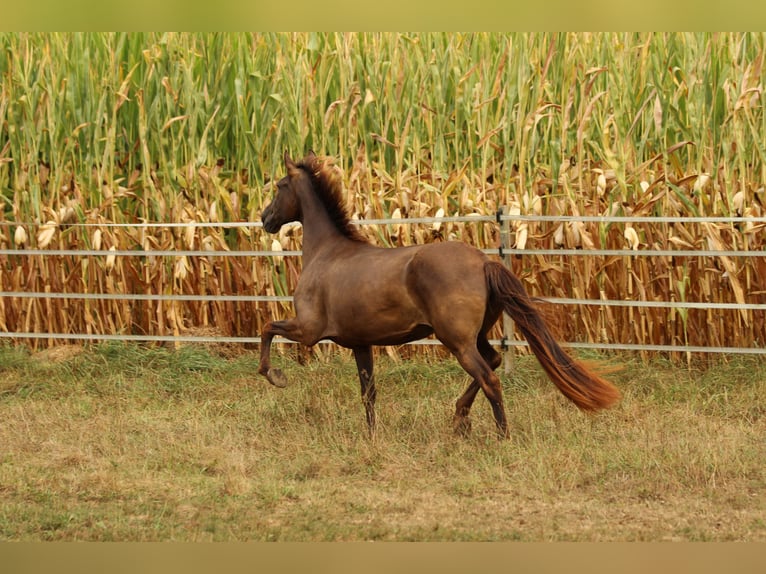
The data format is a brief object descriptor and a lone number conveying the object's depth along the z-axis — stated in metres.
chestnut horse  13.00
